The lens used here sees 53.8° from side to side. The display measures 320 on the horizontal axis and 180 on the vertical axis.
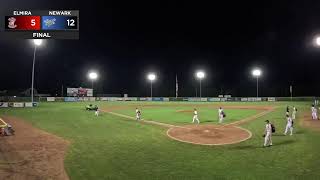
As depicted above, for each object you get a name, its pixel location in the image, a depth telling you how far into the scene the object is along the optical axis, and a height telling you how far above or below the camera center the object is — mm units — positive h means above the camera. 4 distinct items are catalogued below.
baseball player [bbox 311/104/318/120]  40688 -2240
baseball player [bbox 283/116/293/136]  29264 -2628
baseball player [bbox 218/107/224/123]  37531 -2261
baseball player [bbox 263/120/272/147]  23961 -3035
